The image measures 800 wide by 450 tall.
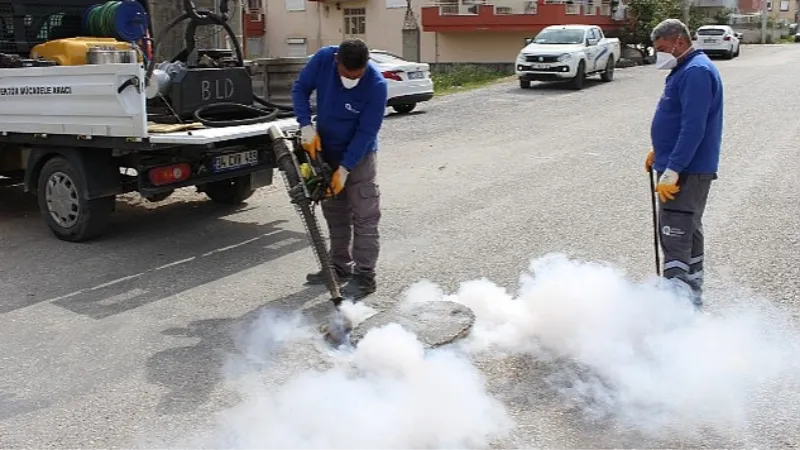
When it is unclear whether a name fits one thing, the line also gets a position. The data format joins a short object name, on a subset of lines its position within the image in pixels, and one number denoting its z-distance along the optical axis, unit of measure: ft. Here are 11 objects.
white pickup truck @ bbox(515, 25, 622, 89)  64.49
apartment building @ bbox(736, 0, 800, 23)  223.51
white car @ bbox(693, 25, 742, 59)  108.68
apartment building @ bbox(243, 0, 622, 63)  93.50
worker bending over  16.83
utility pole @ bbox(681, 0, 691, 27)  123.44
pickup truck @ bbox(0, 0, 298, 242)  19.77
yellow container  23.48
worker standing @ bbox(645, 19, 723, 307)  14.10
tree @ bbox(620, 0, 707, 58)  102.06
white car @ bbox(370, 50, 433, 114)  51.11
